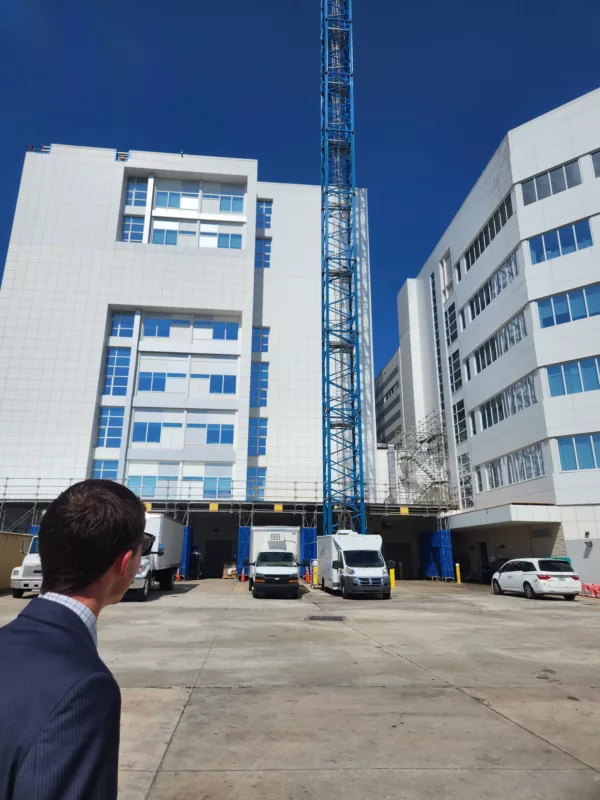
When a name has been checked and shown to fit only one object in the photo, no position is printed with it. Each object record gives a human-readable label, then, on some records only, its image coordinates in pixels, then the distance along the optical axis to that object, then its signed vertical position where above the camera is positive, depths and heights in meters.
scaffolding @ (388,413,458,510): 45.69 +8.14
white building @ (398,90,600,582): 30.06 +13.17
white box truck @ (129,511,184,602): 19.94 +0.09
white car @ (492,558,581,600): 21.50 -0.68
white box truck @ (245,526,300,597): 22.62 -0.53
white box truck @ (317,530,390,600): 22.02 -0.19
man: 1.18 -0.26
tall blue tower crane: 43.09 +24.34
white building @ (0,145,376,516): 42.28 +18.59
